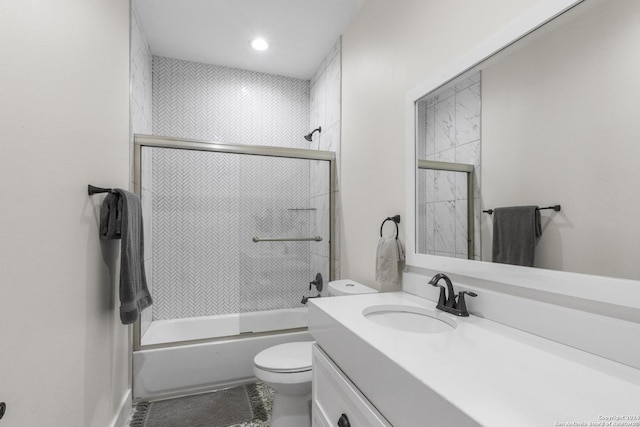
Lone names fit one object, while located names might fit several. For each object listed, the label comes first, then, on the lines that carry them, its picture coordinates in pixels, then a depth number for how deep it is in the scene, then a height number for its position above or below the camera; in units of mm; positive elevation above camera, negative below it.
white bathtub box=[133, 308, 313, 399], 2055 -945
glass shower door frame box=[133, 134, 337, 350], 2107 +496
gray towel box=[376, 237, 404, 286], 1571 -229
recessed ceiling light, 2559 +1428
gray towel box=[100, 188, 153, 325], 1456 -85
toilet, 1586 -835
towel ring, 1638 -16
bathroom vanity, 545 -348
